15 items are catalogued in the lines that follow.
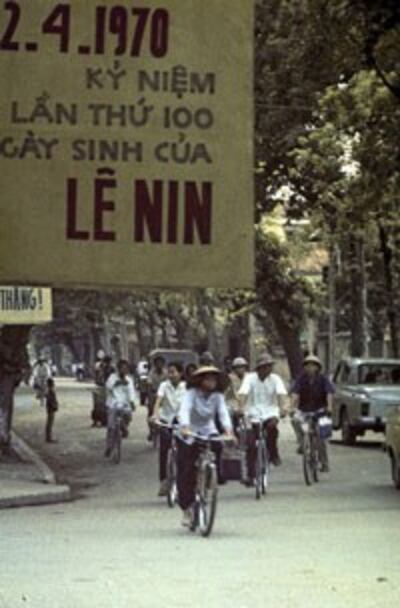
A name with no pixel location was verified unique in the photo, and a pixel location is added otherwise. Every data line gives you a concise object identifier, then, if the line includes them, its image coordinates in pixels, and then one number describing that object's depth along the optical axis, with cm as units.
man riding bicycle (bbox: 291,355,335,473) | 1989
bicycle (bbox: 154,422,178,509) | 1653
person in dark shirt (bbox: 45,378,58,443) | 2848
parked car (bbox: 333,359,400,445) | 2759
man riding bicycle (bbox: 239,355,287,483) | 1812
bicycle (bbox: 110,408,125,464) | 2347
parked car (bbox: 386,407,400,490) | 1788
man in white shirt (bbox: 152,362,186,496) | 1719
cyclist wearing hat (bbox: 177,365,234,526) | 1381
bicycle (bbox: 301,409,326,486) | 1927
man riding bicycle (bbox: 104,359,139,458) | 2356
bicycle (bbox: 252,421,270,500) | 1744
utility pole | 4281
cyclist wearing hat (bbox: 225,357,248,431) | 2052
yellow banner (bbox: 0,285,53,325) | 2227
